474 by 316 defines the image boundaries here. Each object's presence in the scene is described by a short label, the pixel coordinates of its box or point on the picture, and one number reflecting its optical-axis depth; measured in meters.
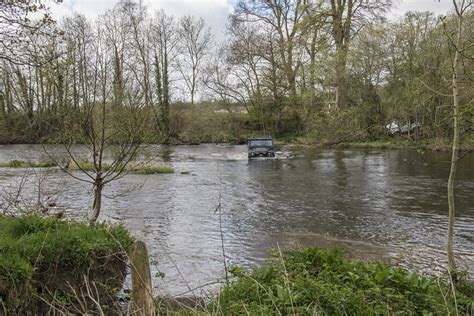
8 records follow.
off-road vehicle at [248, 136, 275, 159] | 34.03
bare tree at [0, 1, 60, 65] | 7.33
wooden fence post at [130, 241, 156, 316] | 4.27
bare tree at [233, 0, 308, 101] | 47.42
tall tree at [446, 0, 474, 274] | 6.54
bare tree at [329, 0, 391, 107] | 38.25
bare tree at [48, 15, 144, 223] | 9.66
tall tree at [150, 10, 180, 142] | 50.47
